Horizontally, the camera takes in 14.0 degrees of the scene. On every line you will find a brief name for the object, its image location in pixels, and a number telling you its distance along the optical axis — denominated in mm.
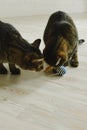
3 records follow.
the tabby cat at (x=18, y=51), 1453
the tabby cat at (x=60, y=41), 1441
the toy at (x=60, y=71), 1584
